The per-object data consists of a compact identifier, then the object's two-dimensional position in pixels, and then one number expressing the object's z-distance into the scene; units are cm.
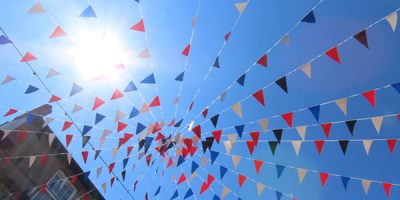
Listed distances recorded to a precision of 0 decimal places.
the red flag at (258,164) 858
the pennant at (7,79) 802
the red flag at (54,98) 864
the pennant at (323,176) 829
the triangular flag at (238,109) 768
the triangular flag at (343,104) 725
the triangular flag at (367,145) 770
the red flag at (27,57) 786
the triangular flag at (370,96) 699
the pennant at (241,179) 915
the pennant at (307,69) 697
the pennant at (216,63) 753
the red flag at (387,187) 801
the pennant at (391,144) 761
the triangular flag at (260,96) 750
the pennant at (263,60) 716
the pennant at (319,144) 810
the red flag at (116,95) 842
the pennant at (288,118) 781
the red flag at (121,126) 923
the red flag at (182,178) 1020
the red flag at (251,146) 835
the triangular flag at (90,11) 655
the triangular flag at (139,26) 710
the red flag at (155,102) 865
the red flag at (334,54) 659
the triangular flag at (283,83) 711
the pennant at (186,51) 776
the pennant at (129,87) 822
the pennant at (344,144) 784
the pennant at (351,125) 744
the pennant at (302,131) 782
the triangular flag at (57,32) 706
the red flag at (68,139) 935
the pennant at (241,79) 749
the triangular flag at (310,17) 633
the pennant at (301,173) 825
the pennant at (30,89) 844
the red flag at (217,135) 831
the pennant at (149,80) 806
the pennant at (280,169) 830
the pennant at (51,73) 792
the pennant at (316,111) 750
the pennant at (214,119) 818
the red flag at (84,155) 950
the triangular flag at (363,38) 625
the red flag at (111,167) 955
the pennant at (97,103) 850
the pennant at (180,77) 840
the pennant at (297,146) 812
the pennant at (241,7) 653
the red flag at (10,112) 876
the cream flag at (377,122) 724
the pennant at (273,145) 812
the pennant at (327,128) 785
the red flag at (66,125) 932
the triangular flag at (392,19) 611
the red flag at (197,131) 831
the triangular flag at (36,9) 661
